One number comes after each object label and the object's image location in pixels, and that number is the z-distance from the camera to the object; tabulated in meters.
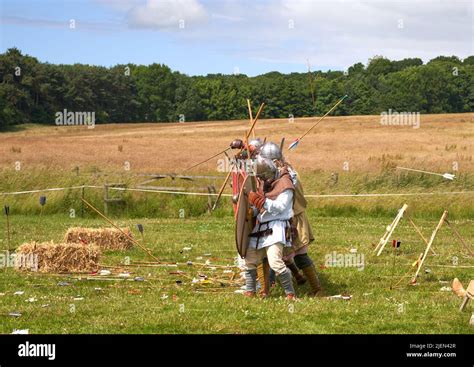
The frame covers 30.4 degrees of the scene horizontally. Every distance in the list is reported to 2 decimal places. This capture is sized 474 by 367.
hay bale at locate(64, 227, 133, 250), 17.23
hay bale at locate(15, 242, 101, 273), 14.82
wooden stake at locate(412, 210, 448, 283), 12.71
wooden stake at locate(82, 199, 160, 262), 16.18
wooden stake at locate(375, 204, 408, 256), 15.76
